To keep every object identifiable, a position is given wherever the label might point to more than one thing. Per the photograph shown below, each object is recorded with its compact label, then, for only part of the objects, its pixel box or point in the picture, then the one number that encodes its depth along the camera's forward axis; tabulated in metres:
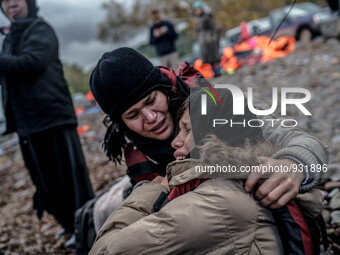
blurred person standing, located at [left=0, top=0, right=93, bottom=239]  2.59
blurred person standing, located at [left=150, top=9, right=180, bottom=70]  7.20
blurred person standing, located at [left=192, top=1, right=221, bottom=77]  8.48
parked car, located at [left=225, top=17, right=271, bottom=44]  13.82
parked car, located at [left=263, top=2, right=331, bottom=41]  10.68
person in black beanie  1.68
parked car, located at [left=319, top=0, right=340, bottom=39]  7.96
